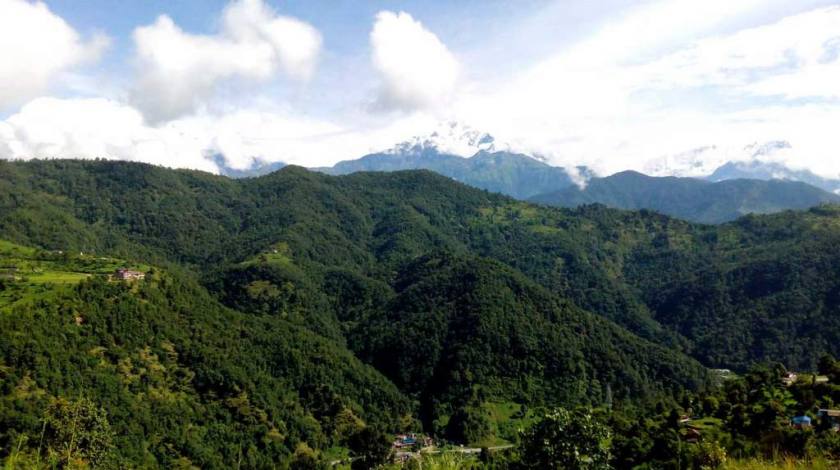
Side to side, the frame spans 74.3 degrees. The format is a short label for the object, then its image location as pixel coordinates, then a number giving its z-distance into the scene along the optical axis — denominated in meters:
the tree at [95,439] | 39.47
